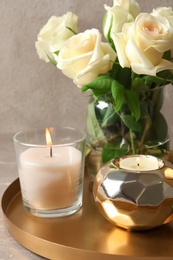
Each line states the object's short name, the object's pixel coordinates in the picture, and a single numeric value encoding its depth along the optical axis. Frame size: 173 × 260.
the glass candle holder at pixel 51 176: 0.64
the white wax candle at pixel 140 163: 0.61
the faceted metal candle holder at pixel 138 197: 0.58
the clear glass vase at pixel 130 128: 0.67
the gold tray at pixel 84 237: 0.56
